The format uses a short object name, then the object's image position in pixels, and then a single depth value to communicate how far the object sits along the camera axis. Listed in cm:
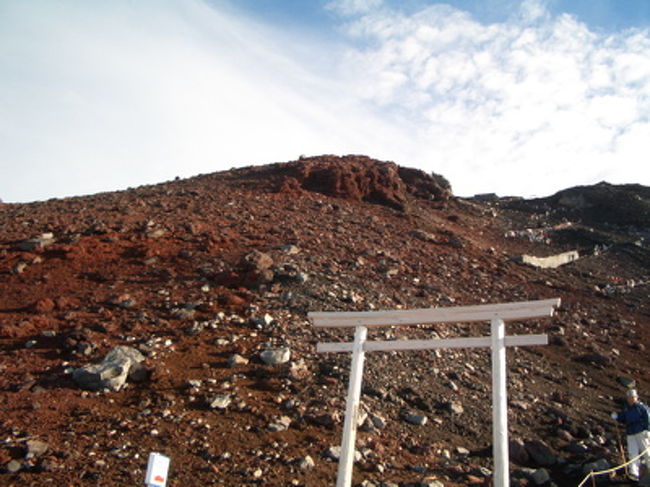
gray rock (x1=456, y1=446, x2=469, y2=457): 645
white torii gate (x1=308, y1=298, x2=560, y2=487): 447
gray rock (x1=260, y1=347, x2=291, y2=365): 760
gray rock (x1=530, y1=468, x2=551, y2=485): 610
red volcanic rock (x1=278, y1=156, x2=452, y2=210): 1964
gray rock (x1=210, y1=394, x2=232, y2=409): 652
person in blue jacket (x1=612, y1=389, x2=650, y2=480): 674
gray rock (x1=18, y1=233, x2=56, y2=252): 1168
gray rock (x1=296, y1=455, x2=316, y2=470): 561
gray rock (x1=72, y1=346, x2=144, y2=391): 675
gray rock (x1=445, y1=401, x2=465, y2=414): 745
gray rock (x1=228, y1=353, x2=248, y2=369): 748
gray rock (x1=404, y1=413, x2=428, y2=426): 692
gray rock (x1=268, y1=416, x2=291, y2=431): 620
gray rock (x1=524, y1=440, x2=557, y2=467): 670
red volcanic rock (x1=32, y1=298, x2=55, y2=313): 889
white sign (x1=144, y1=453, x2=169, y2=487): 375
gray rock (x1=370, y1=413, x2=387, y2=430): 664
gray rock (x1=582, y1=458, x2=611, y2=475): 646
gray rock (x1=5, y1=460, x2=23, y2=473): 502
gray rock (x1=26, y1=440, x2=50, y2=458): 530
